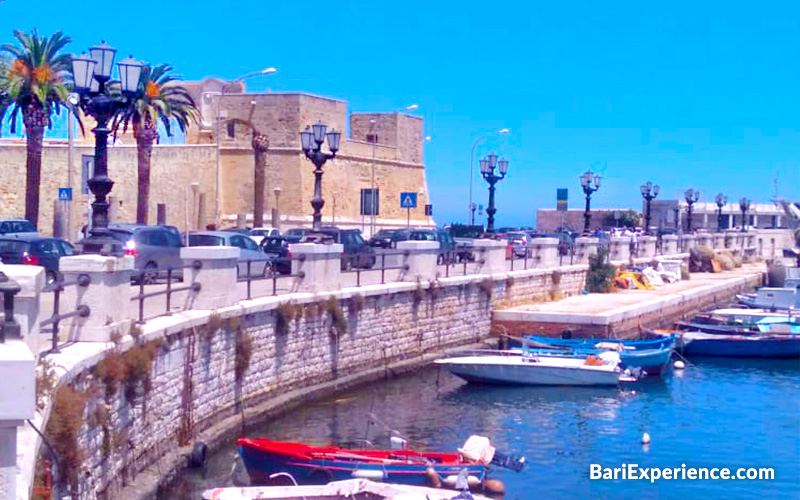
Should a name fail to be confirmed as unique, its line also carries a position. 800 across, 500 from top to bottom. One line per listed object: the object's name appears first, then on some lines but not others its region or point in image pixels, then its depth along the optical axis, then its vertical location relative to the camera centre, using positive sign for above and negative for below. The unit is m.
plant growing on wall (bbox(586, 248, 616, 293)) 41.38 -1.47
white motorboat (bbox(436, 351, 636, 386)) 26.70 -3.38
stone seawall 13.98 -2.49
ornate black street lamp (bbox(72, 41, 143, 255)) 15.97 +1.98
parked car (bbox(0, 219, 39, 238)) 34.59 -0.13
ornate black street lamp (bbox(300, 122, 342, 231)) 27.02 +2.16
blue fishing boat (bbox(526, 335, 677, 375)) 28.97 -3.09
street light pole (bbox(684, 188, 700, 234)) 61.44 +2.39
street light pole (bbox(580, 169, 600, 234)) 45.34 +2.28
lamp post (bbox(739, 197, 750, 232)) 71.75 +2.39
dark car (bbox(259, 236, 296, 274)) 33.96 -0.55
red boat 15.69 -3.44
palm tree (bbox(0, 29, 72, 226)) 42.88 +5.47
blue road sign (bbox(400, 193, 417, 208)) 37.72 +1.15
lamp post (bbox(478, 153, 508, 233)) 36.12 +2.12
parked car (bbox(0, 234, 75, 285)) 24.64 -0.67
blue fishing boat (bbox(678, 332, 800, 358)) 34.31 -3.38
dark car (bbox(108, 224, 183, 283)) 27.88 -0.47
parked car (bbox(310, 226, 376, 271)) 34.17 -0.46
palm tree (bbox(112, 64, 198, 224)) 48.69 +5.18
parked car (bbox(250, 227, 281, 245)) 41.47 -0.15
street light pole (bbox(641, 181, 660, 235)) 54.81 +2.34
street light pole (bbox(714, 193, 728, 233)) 67.84 +2.50
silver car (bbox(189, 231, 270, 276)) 29.88 -0.40
